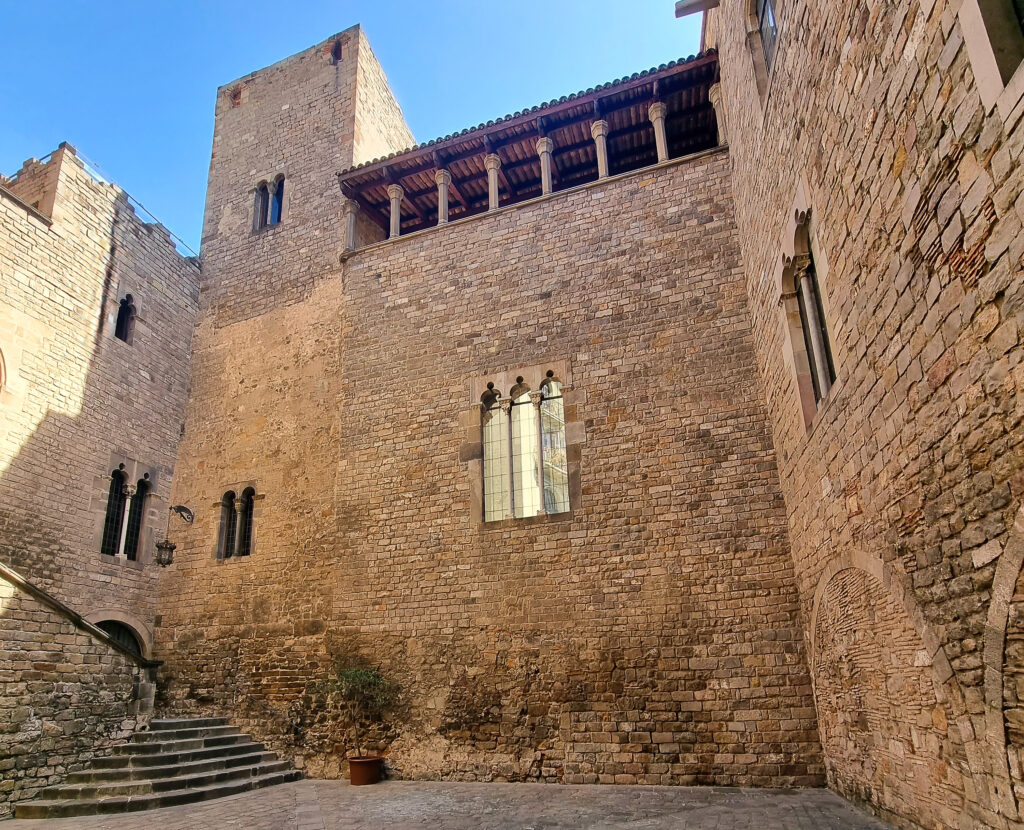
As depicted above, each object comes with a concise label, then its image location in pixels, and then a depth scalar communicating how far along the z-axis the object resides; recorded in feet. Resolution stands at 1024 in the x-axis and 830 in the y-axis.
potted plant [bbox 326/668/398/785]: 31.42
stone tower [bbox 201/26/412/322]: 44.24
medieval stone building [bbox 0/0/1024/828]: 13.11
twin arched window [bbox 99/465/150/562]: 38.04
